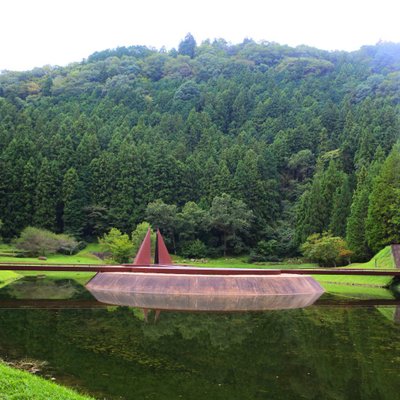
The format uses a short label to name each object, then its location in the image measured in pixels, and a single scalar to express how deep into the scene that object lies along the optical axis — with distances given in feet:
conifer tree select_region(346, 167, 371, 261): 164.04
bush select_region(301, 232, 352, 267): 164.35
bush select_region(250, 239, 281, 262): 203.51
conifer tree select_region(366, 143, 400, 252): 150.26
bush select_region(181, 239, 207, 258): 204.03
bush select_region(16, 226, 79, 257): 175.22
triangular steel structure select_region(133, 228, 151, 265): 118.32
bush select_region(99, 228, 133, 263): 167.02
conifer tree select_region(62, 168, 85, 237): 216.54
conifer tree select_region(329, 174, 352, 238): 185.33
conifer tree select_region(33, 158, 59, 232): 210.18
